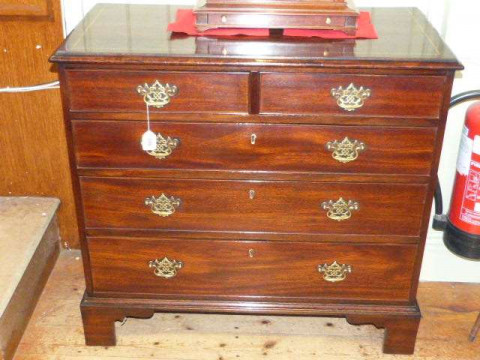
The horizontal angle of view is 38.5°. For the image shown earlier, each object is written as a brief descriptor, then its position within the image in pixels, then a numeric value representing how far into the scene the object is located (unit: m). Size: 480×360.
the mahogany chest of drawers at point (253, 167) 1.97
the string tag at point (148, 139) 2.04
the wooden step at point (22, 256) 2.38
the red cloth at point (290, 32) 2.09
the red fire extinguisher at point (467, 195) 2.30
